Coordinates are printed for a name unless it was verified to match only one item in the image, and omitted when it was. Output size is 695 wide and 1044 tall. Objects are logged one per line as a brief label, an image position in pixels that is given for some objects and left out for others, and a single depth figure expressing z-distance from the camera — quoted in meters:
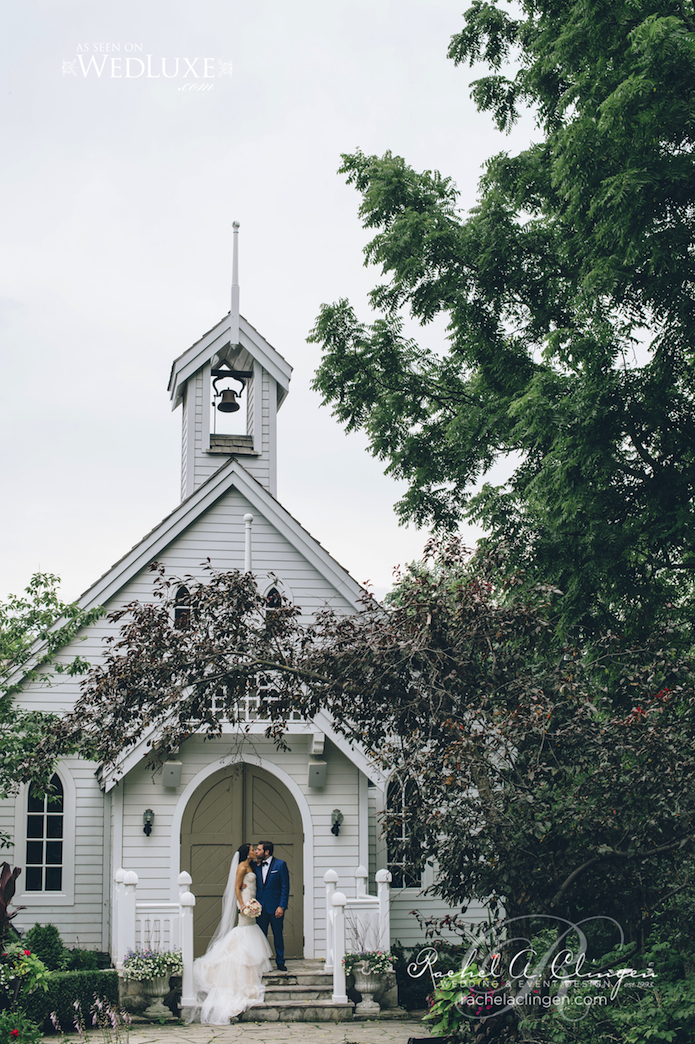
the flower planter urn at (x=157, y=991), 12.20
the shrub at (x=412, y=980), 14.14
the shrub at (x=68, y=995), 11.39
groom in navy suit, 13.29
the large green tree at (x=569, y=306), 10.15
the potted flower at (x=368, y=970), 12.89
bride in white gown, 12.09
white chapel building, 14.66
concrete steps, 12.24
